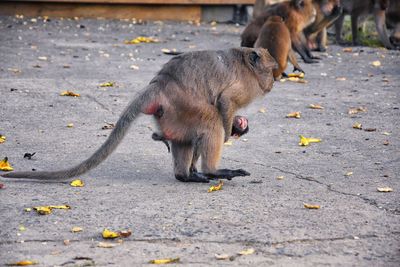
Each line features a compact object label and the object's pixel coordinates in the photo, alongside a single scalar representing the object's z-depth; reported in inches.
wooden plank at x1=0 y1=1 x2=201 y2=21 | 904.8
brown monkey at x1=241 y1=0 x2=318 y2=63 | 628.7
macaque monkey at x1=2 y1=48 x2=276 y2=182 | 326.3
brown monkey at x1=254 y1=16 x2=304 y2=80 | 563.6
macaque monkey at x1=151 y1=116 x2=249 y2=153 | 355.2
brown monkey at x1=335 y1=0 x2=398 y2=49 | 795.0
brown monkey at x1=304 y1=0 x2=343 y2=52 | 722.8
